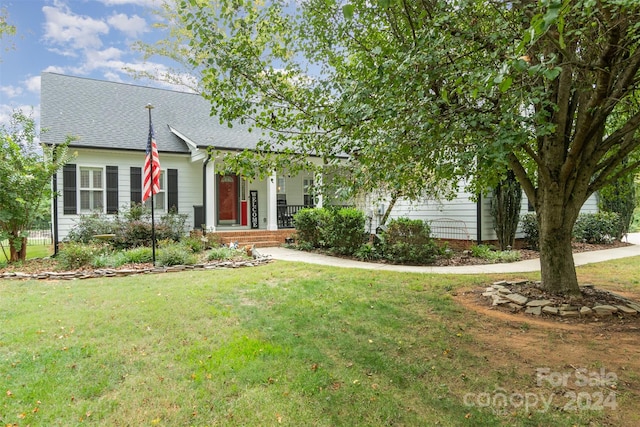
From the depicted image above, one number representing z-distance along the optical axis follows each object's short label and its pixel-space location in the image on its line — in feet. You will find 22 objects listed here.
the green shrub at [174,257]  26.50
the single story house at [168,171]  37.65
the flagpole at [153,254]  26.71
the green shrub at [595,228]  40.06
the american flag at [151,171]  28.32
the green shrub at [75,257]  25.98
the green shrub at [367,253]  30.53
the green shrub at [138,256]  27.71
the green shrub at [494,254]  29.99
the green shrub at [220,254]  29.22
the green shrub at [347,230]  31.78
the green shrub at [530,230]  36.78
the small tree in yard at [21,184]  28.12
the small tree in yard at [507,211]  33.86
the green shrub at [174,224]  37.50
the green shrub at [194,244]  32.74
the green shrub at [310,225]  36.37
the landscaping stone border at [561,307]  14.85
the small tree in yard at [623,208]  41.68
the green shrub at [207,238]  35.12
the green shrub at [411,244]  28.73
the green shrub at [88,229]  35.65
